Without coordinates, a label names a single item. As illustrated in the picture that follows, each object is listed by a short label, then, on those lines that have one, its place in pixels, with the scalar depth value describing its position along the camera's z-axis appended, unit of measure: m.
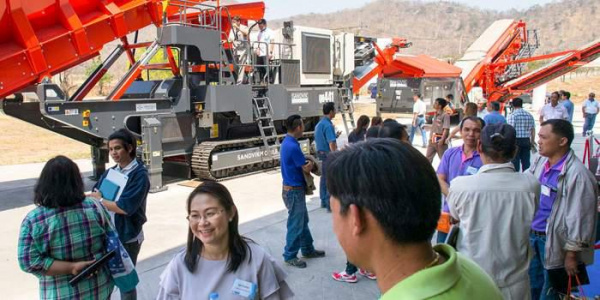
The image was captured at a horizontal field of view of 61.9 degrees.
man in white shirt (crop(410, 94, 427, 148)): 15.20
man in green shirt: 1.25
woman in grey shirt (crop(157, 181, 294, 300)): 2.39
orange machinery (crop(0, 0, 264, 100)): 7.76
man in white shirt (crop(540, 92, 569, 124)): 11.95
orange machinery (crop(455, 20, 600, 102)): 18.28
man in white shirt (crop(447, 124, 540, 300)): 2.80
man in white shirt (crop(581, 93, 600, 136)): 16.03
